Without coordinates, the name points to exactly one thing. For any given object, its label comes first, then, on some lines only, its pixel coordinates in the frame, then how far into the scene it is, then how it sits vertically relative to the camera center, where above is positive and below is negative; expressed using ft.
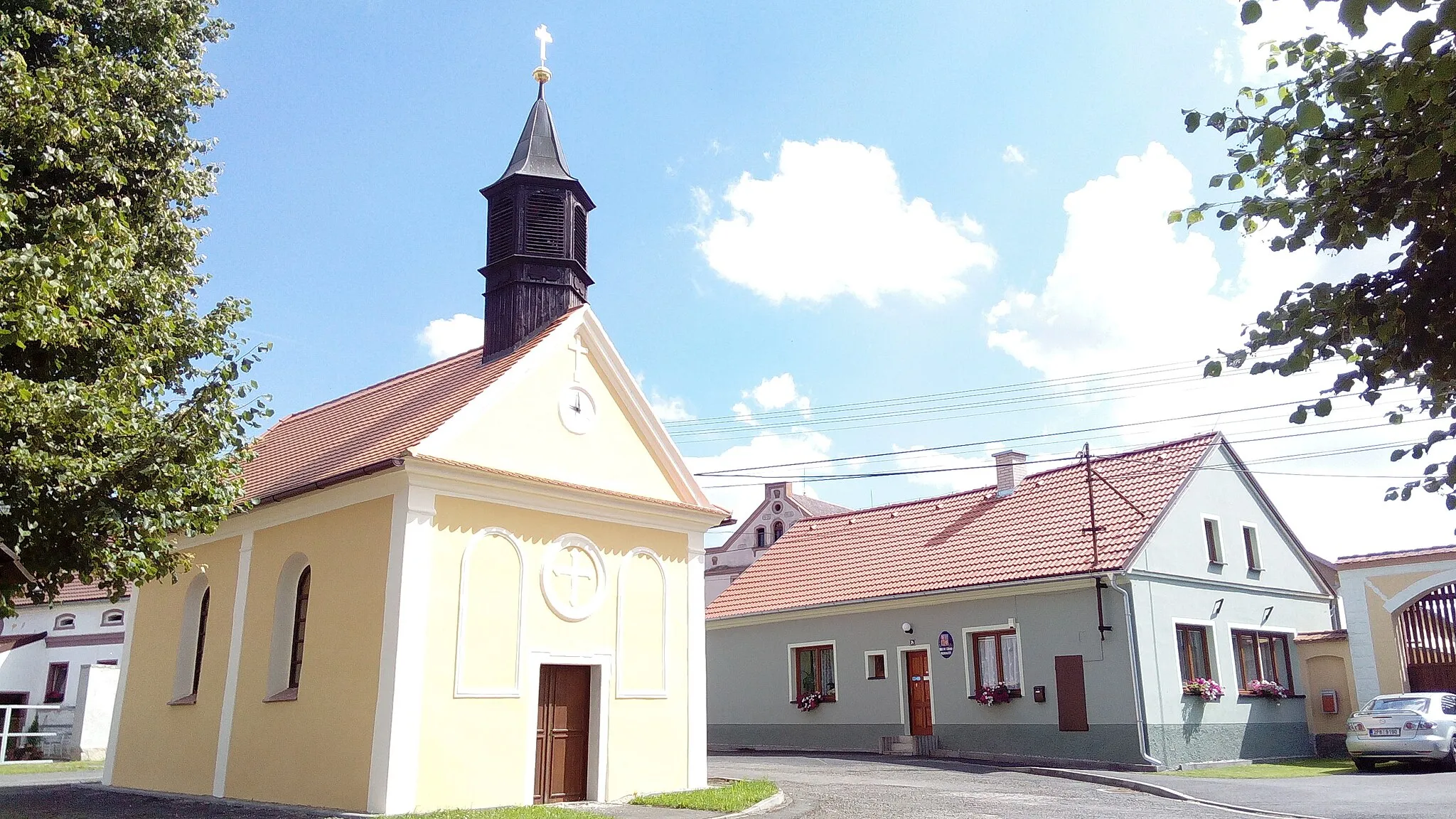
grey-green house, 71.31 +4.82
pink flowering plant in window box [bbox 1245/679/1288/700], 77.82 -0.01
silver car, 61.11 -2.29
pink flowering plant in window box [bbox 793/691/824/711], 86.38 -0.81
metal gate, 77.66 +3.58
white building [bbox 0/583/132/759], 106.63 +4.61
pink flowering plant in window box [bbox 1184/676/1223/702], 72.13 +0.01
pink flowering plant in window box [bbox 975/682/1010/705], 75.20 -0.30
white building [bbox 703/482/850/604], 190.09 +28.31
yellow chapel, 45.75 +4.42
